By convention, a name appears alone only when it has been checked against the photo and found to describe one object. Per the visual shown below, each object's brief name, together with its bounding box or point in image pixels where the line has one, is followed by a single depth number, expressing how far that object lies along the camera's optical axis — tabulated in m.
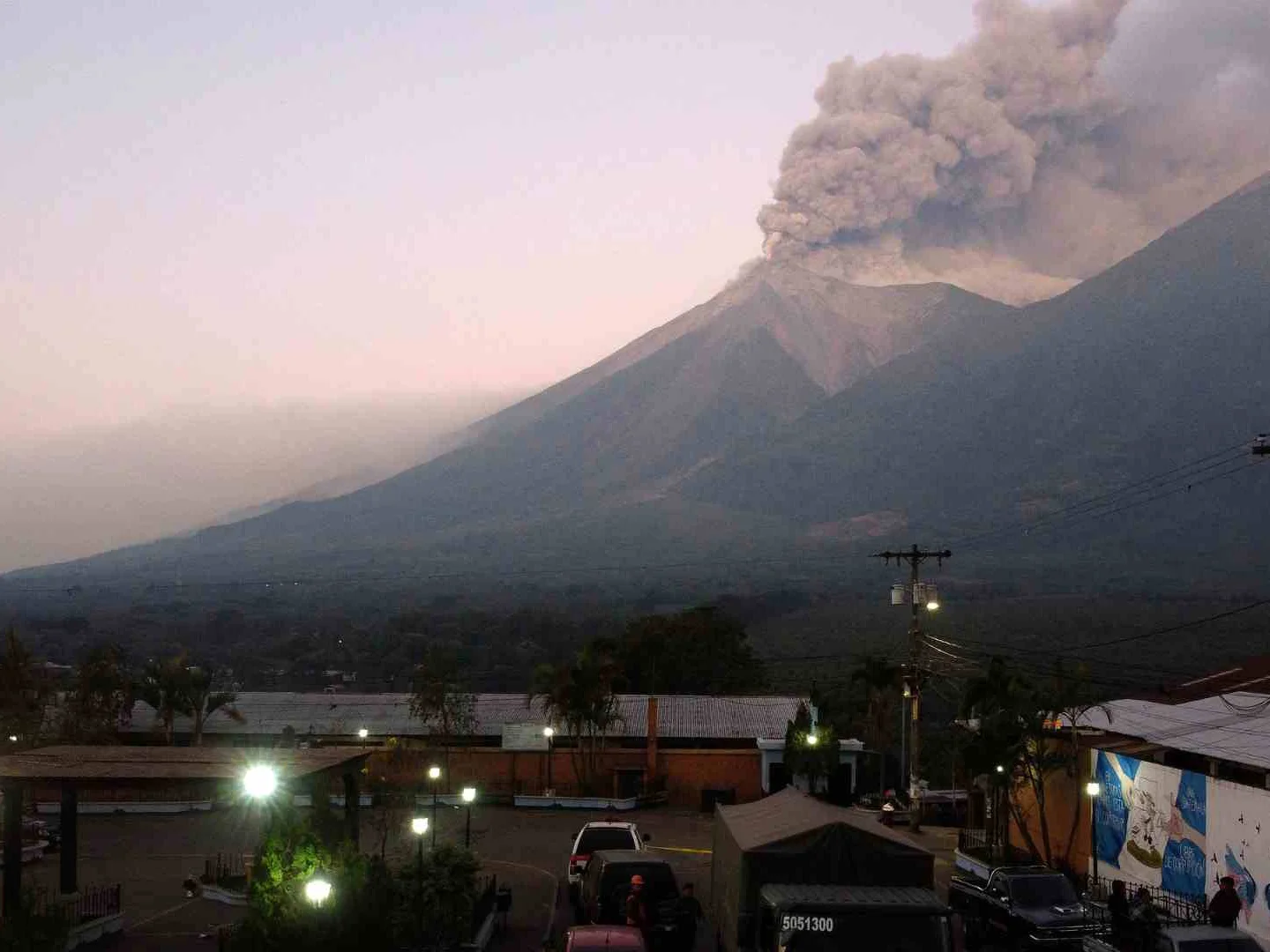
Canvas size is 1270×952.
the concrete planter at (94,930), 20.50
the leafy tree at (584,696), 41.59
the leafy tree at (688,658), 60.75
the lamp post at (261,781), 17.66
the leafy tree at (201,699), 45.28
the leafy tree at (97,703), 43.10
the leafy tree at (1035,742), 27.48
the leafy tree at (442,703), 44.62
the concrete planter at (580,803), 40.16
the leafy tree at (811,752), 39.91
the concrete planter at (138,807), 39.25
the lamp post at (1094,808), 25.61
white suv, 24.83
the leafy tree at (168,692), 45.03
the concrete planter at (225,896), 24.39
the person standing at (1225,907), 18.44
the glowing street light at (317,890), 15.77
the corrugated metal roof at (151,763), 21.16
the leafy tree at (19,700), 42.09
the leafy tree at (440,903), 18.89
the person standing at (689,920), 19.36
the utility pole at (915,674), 37.09
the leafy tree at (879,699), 42.00
